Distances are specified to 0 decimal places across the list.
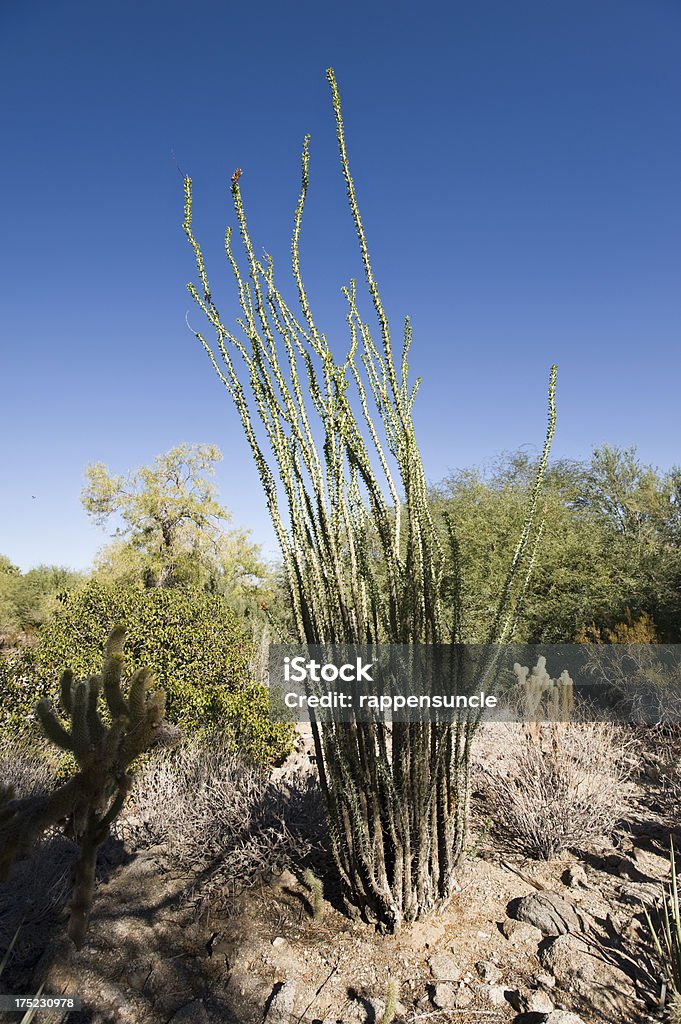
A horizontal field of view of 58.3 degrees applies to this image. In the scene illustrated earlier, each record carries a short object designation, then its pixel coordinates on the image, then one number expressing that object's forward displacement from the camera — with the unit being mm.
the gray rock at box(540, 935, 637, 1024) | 2242
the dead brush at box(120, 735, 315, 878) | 3232
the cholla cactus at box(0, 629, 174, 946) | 2230
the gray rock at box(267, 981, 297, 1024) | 2260
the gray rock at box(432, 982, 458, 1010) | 2264
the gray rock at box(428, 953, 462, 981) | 2408
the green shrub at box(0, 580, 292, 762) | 4953
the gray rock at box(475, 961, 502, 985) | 2396
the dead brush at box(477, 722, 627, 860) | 3373
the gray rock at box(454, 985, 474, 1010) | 2267
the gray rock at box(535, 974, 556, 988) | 2355
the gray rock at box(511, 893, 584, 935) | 2678
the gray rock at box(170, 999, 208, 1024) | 2254
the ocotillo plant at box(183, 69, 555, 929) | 2600
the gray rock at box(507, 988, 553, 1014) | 2221
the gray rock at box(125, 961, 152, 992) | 2451
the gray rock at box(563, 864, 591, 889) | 3089
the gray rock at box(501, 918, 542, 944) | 2623
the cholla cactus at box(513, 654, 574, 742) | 5457
